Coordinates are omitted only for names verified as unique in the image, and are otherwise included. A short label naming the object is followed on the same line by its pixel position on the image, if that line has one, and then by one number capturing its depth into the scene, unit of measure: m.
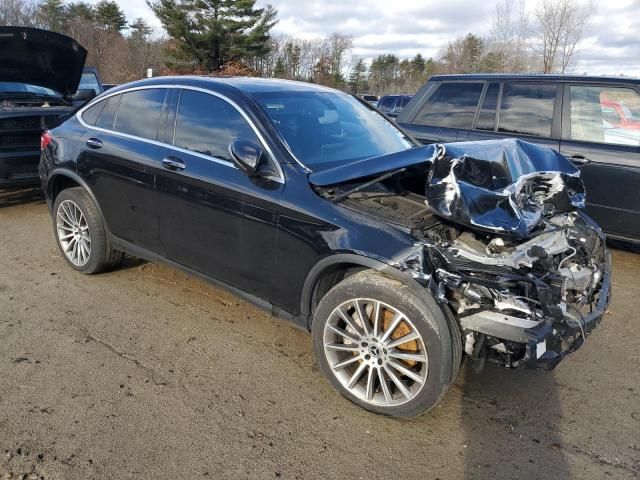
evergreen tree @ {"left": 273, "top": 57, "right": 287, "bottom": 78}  51.62
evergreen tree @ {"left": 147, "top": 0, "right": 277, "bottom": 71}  40.53
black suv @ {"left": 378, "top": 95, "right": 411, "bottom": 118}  19.83
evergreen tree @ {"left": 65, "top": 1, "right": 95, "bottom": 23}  58.38
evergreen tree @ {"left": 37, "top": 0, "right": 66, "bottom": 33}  52.64
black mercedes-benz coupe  2.66
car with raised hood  6.45
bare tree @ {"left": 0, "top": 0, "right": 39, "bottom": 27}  43.84
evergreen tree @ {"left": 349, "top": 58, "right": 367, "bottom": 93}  63.81
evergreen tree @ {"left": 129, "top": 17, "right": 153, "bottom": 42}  57.06
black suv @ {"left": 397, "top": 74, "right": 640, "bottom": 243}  4.98
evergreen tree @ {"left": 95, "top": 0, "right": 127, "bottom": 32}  58.53
